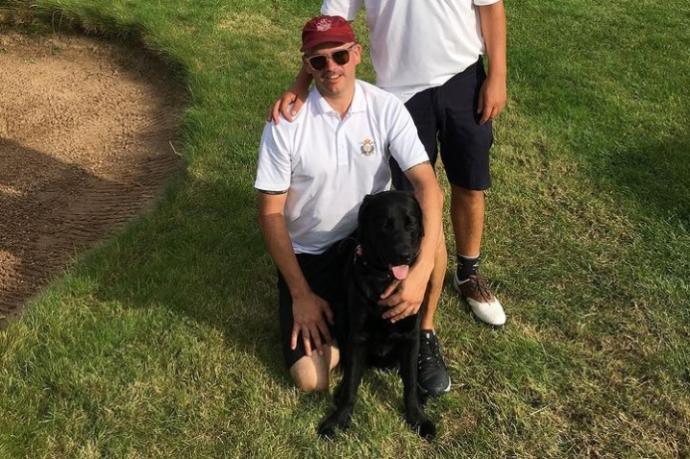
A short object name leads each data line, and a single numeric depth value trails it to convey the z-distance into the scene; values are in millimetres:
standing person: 2953
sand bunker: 4367
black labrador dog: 2512
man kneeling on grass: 2652
